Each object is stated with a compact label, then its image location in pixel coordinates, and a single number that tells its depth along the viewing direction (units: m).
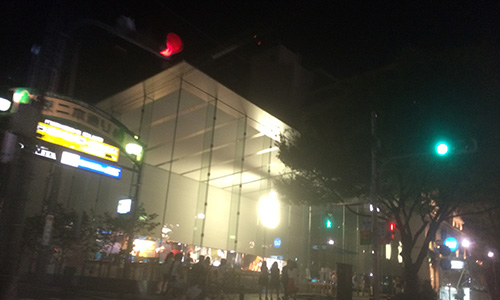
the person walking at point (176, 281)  13.69
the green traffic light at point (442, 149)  9.78
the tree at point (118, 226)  17.25
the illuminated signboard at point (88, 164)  12.97
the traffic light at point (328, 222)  19.02
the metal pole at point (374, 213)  11.02
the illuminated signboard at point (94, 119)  13.57
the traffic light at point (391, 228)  15.01
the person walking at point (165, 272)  14.84
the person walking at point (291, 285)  16.55
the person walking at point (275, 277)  16.92
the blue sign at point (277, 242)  30.09
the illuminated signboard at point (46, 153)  12.28
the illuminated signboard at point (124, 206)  17.70
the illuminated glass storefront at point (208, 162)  20.03
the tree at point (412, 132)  14.56
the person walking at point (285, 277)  16.40
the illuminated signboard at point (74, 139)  13.07
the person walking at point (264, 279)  17.20
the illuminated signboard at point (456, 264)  17.38
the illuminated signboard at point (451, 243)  15.50
